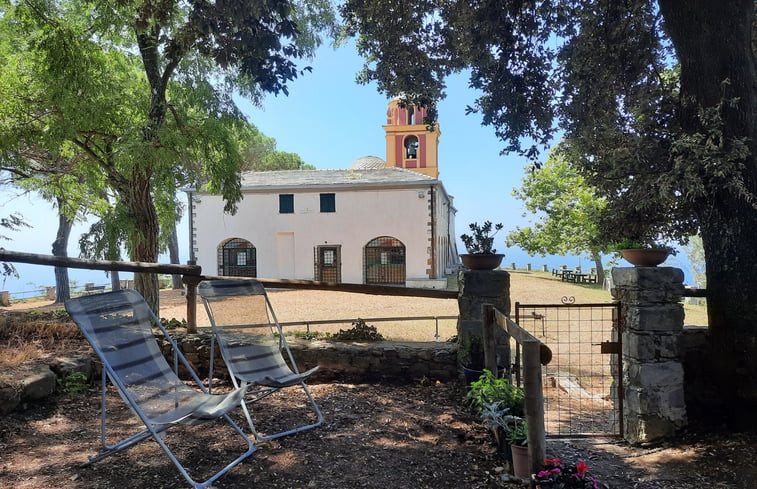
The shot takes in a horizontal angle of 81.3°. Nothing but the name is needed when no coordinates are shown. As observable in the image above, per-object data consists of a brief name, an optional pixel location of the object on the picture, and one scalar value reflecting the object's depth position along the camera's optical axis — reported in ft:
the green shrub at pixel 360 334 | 14.62
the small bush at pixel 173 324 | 15.82
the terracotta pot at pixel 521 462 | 7.68
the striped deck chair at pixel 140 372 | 7.50
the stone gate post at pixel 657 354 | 11.47
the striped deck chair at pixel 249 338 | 9.85
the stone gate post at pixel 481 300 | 12.83
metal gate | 12.32
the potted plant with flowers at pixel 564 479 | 6.64
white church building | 62.08
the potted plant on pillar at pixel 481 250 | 12.93
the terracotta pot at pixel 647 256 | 11.48
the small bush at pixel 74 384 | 11.65
